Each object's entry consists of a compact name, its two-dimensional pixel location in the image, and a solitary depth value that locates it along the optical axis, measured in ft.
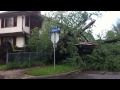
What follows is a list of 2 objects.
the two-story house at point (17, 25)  36.05
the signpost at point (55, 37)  20.60
